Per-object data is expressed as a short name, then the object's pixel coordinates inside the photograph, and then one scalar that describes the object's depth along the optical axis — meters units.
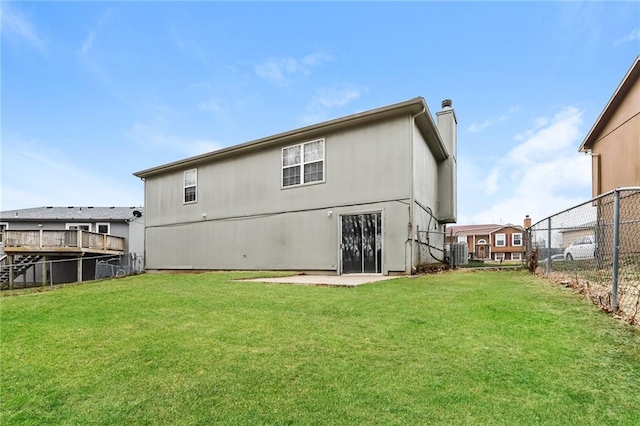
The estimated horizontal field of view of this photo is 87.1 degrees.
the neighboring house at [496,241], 40.59
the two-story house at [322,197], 9.88
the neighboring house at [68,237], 17.45
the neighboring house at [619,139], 11.42
